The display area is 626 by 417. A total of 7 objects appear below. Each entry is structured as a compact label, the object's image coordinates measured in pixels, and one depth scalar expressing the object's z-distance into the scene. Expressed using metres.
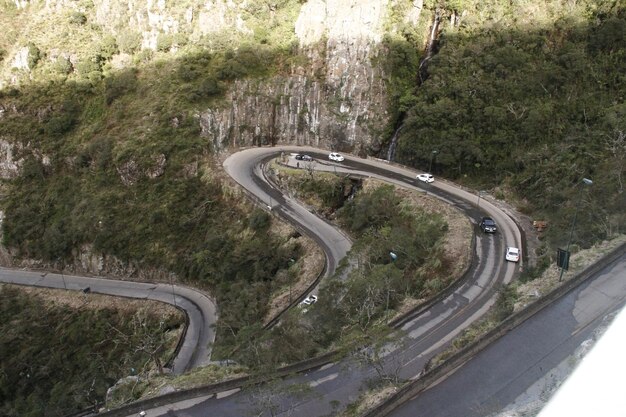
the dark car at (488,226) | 46.75
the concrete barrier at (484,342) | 23.05
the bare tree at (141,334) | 50.78
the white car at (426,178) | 58.28
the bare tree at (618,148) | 44.78
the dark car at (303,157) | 66.10
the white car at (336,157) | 66.06
